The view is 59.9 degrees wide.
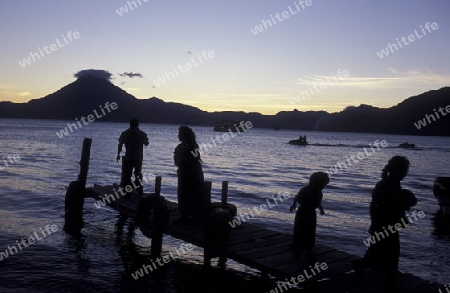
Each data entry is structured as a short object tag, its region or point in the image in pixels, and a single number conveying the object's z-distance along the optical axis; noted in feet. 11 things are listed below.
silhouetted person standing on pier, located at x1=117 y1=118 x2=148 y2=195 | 43.57
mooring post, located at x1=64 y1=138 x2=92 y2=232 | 48.88
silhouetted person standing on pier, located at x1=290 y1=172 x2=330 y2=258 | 25.48
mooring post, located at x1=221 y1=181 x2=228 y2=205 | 39.51
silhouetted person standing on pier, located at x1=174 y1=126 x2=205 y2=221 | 31.81
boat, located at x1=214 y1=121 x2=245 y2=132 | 617.86
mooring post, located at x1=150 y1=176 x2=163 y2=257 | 37.40
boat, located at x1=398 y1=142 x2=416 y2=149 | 348.49
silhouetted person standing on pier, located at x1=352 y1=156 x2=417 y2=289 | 22.12
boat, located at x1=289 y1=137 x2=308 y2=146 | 341.19
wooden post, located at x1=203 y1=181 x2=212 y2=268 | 30.52
